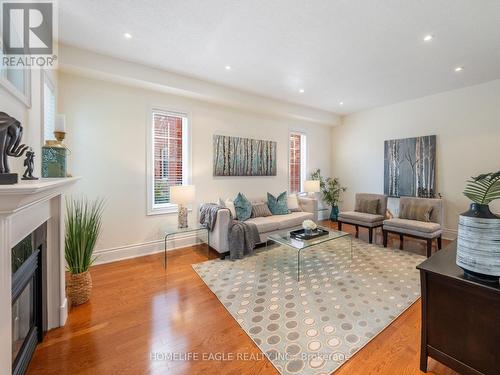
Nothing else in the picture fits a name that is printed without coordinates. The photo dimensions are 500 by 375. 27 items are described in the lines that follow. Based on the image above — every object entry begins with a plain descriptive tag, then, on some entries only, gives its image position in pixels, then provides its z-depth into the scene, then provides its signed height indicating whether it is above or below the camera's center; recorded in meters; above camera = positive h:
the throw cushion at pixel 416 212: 3.80 -0.45
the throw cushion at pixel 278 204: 4.39 -0.37
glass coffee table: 2.82 -0.74
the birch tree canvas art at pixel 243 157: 4.30 +0.59
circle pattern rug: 1.67 -1.15
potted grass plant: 2.21 -0.70
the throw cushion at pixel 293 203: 4.68 -0.37
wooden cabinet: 1.24 -0.80
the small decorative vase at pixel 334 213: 5.59 -0.68
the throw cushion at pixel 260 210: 4.14 -0.46
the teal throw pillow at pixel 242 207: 3.89 -0.40
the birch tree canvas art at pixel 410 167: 4.41 +0.40
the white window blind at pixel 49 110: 2.44 +0.86
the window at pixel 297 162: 5.53 +0.60
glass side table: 3.32 -0.69
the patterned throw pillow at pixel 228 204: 3.84 -0.34
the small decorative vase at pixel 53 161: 1.76 +0.19
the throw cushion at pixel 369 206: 4.39 -0.39
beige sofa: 3.33 -0.63
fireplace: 1.34 -0.81
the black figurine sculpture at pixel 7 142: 1.03 +0.21
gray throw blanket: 3.36 -0.74
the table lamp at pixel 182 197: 3.40 -0.19
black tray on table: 3.13 -0.70
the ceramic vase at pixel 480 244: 1.19 -0.31
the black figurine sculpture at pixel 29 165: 1.39 +0.12
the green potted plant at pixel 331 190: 5.67 -0.12
